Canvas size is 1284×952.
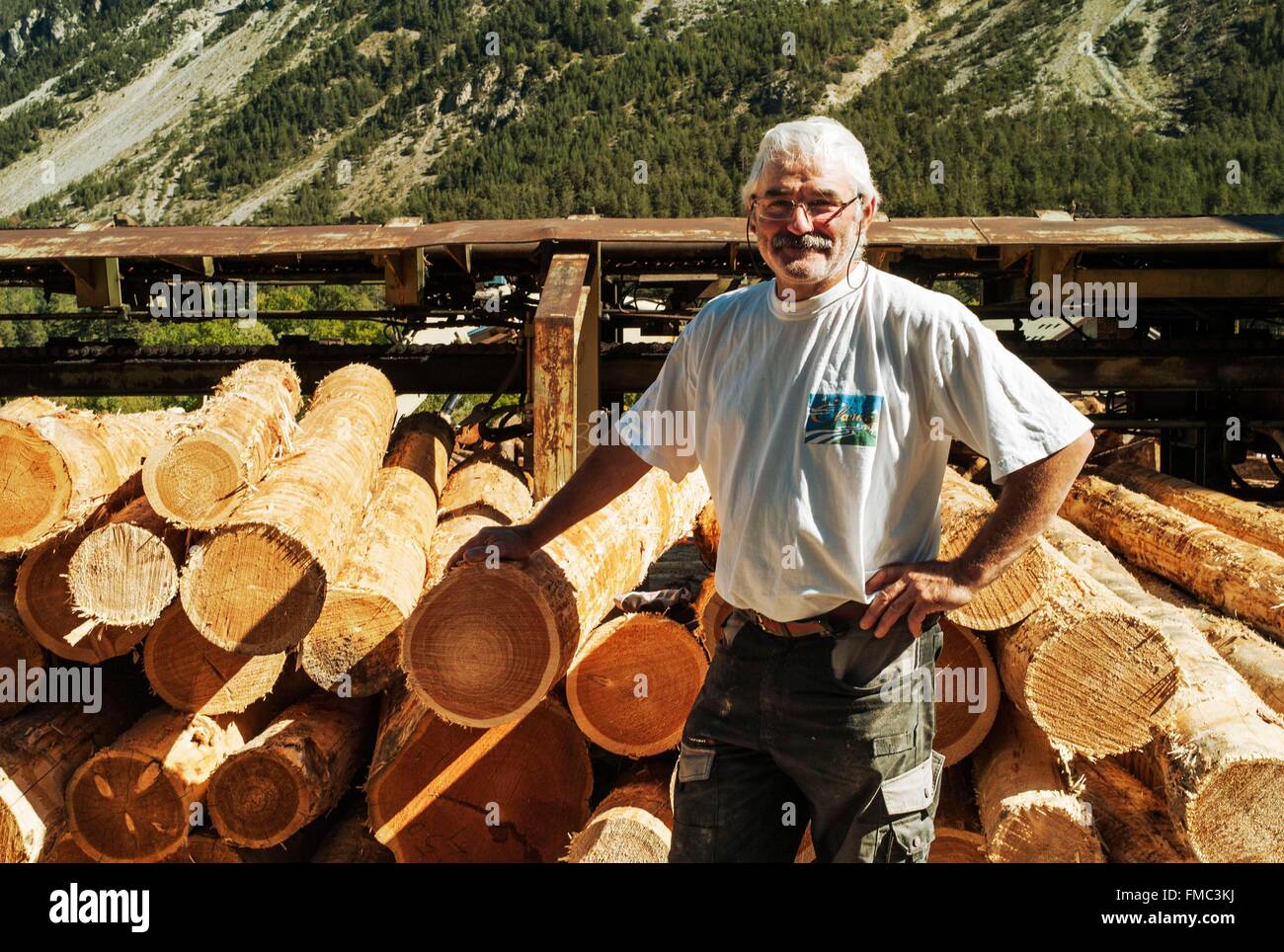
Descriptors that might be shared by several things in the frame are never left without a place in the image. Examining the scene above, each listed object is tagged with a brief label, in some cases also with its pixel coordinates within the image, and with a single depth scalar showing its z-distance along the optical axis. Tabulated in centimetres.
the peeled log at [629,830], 396
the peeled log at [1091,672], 393
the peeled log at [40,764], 478
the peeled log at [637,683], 438
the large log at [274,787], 476
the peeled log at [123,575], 462
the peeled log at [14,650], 528
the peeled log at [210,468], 454
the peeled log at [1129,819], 385
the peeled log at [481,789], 453
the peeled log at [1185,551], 588
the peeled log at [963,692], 442
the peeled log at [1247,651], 486
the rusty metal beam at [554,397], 607
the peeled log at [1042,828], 380
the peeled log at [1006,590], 412
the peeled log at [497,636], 365
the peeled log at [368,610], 466
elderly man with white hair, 259
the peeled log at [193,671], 502
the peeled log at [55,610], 517
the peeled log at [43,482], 504
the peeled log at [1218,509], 697
